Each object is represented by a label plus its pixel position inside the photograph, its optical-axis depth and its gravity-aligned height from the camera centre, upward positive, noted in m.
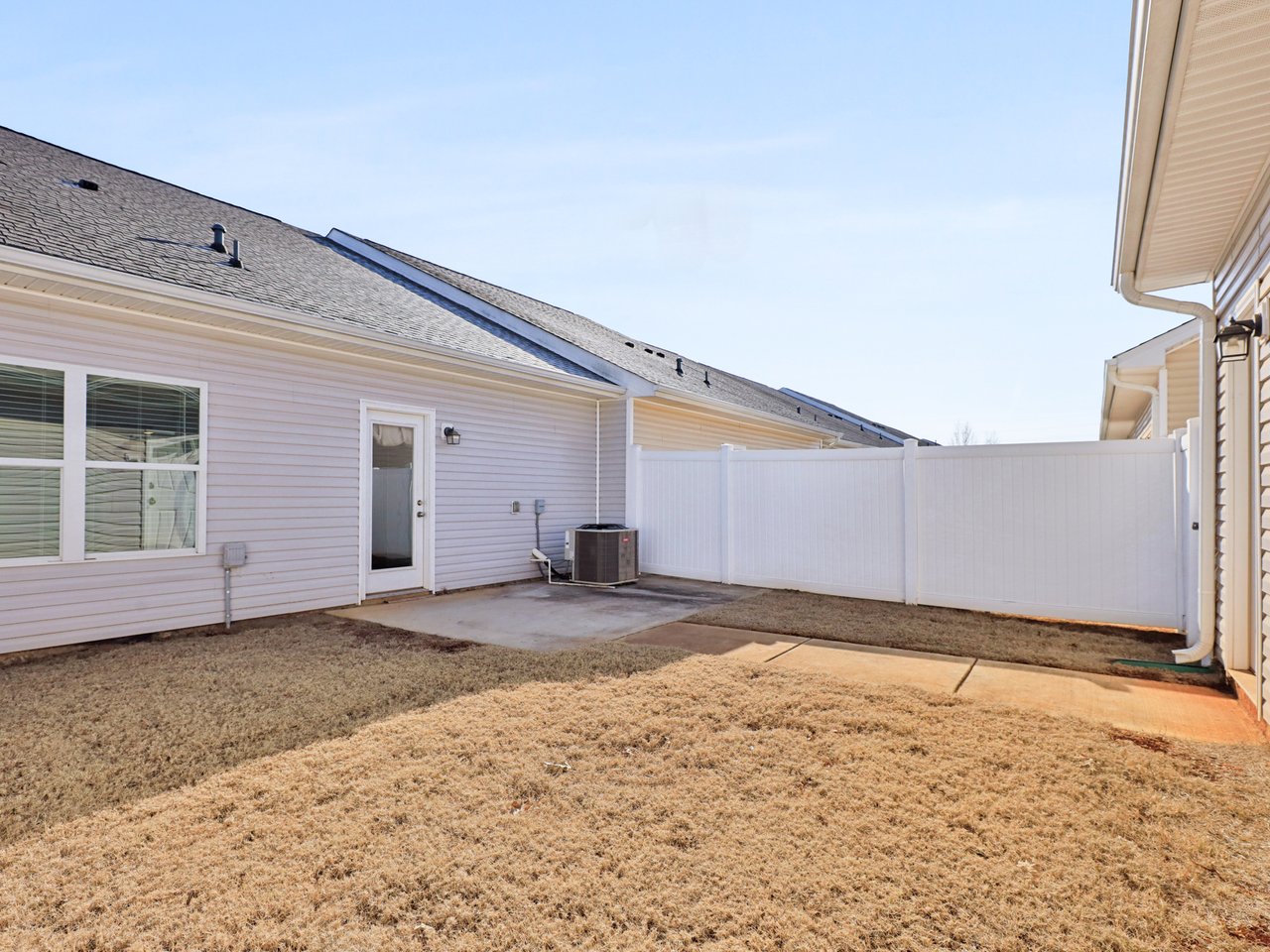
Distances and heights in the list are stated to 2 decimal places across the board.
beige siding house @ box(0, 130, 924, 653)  4.99 +0.60
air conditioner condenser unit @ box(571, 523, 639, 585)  8.34 -0.97
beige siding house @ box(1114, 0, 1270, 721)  2.36 +1.55
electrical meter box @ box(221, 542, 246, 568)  5.90 -0.72
